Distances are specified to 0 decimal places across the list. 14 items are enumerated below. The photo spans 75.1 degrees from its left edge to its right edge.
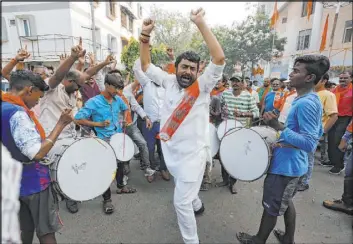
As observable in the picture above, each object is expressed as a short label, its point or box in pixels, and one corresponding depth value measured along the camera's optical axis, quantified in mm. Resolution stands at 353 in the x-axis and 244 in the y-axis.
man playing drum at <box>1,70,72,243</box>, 1419
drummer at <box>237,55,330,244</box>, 1869
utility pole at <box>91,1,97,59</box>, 11198
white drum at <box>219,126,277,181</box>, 2250
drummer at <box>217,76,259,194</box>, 3619
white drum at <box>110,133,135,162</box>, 3102
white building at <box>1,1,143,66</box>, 12102
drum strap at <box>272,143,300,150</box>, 2035
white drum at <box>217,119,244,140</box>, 3468
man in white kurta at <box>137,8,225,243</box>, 2051
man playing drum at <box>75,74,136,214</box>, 2967
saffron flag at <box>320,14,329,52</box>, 12773
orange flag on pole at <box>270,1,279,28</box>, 16514
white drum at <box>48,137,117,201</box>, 1927
